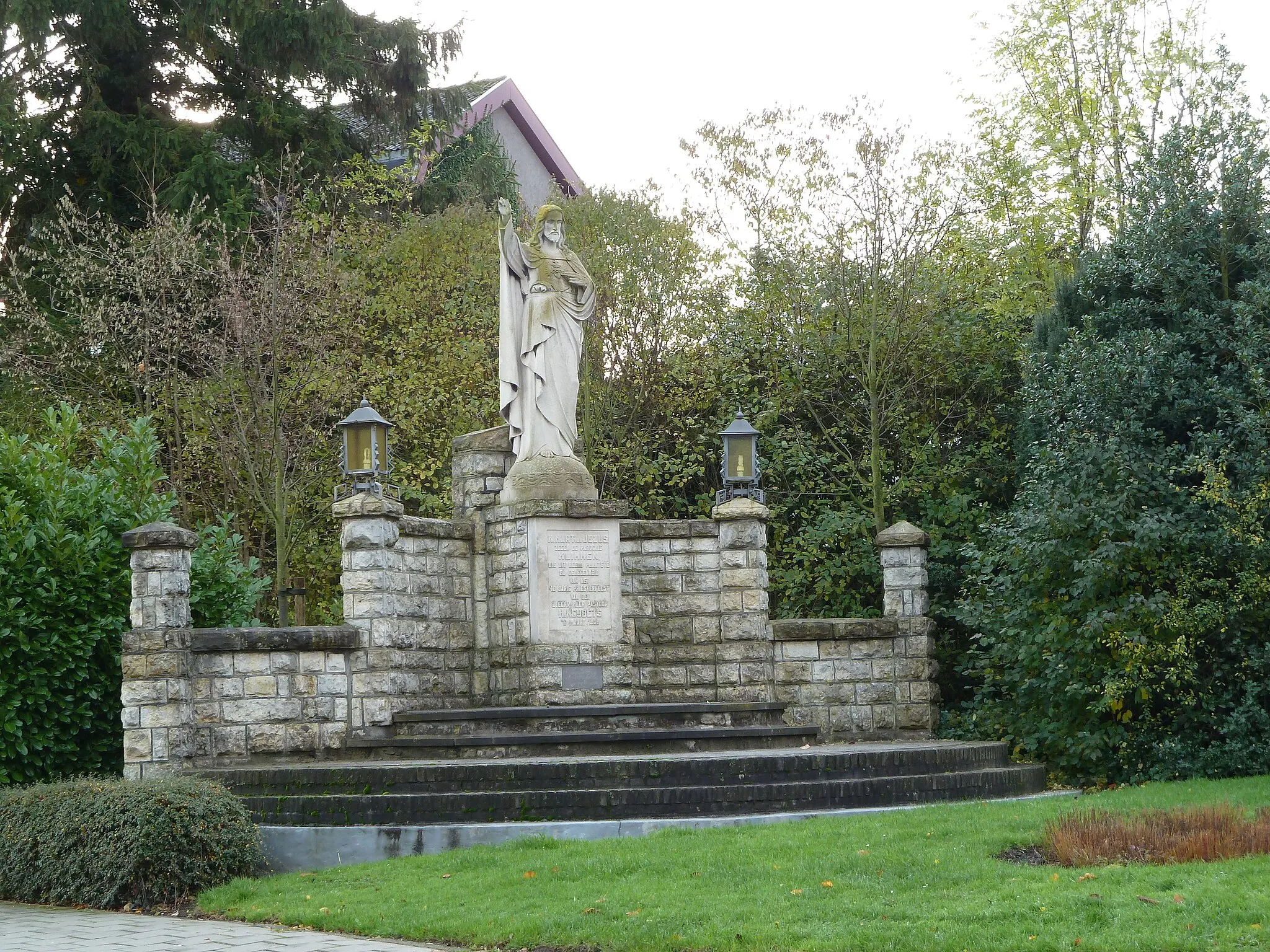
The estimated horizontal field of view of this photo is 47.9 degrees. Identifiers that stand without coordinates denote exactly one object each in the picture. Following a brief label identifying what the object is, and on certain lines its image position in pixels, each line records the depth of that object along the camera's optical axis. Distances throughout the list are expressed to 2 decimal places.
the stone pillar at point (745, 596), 14.98
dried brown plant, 8.35
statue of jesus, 14.59
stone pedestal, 14.12
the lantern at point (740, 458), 15.38
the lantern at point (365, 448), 14.17
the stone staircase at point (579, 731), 12.70
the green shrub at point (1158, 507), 13.11
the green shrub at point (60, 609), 12.75
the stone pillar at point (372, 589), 13.59
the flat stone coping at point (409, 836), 10.44
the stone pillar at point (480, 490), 14.76
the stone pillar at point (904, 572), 15.59
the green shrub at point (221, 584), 14.63
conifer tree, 21.25
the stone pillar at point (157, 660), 12.46
